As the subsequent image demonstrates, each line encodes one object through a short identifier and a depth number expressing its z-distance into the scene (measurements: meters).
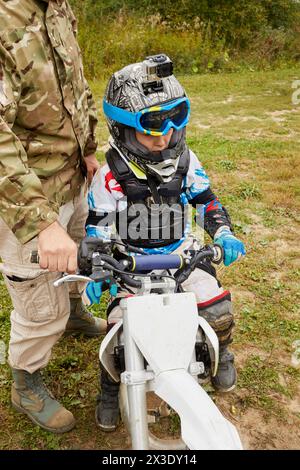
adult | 2.11
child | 2.49
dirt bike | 1.85
